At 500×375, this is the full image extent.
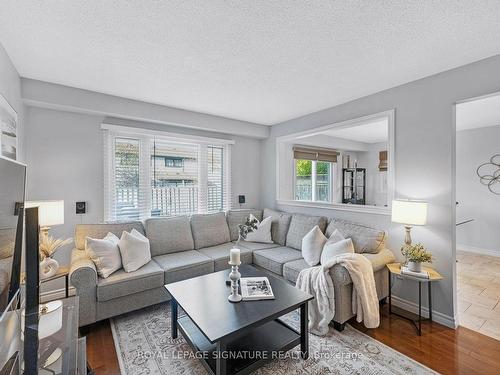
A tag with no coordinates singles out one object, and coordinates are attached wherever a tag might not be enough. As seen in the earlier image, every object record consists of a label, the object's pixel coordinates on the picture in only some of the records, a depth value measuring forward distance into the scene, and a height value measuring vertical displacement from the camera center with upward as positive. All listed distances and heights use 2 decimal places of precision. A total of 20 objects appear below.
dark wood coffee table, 1.56 -0.90
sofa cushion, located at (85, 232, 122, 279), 2.38 -0.69
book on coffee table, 1.91 -0.84
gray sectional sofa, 2.21 -0.85
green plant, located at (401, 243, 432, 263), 2.24 -0.62
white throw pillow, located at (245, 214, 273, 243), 3.69 -0.72
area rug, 1.77 -1.33
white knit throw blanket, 2.17 -0.98
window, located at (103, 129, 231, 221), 3.29 +0.18
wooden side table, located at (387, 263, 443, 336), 2.20 -0.83
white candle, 1.98 -0.57
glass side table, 1.09 -0.79
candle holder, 1.87 -0.80
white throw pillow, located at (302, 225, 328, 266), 2.78 -0.68
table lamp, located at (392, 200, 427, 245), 2.30 -0.24
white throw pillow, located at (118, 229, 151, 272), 2.53 -0.69
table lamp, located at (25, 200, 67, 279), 2.17 -0.42
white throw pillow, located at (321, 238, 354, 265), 2.52 -0.64
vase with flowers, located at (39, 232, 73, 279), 2.16 -0.64
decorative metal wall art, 4.43 +0.27
